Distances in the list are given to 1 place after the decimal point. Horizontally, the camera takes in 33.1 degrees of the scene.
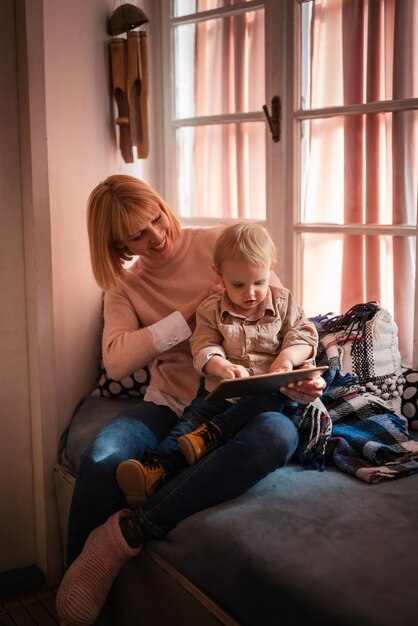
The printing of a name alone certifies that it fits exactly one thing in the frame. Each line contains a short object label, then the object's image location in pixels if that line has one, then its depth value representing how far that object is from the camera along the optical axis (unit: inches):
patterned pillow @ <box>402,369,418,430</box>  83.7
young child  73.1
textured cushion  83.2
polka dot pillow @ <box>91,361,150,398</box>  101.0
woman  69.1
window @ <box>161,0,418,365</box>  89.7
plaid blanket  73.2
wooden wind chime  101.2
